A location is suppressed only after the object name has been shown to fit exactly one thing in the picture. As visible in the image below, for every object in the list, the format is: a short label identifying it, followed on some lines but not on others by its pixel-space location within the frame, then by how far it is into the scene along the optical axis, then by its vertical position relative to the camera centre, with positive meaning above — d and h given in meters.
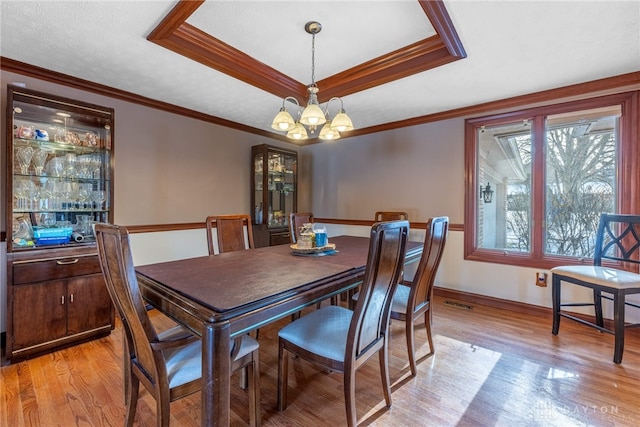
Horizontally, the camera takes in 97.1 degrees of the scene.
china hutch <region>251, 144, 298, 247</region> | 4.08 +0.29
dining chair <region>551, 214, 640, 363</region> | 2.02 -0.47
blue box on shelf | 2.17 -0.19
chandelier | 1.90 +0.66
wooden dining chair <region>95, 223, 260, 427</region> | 1.07 -0.63
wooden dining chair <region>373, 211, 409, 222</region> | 3.32 -0.04
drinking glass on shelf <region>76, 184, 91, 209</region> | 2.47 +0.14
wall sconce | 3.31 +0.24
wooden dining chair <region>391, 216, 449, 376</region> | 1.81 -0.48
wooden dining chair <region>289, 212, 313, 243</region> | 3.02 -0.09
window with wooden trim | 2.60 +0.37
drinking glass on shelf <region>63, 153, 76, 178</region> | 2.41 +0.40
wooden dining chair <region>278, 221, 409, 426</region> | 1.28 -0.64
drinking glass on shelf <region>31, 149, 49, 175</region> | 2.27 +0.42
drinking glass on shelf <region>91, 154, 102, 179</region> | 2.53 +0.42
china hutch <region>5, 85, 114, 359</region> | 2.03 -0.04
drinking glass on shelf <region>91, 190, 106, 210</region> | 2.51 +0.13
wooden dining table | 1.00 -0.35
